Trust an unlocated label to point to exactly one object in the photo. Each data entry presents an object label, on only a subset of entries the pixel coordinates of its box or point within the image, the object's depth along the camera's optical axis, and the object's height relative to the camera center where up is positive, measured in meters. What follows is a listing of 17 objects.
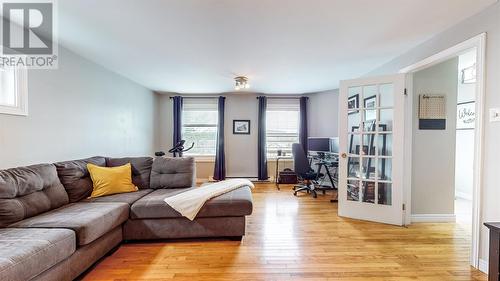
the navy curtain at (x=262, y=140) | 5.72 -0.09
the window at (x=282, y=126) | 5.87 +0.27
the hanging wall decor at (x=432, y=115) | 3.09 +0.31
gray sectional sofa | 1.56 -0.72
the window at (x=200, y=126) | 5.88 +0.24
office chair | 4.49 -0.58
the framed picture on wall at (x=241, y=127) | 5.85 +0.23
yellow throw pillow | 2.77 -0.55
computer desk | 4.56 -0.47
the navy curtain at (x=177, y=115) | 5.69 +0.50
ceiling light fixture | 4.12 +0.98
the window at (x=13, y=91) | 2.22 +0.41
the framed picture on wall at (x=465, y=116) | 4.40 +0.44
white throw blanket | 2.47 -0.69
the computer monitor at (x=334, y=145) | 4.61 -0.16
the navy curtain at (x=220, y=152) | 5.68 -0.39
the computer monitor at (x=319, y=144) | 4.97 -0.15
